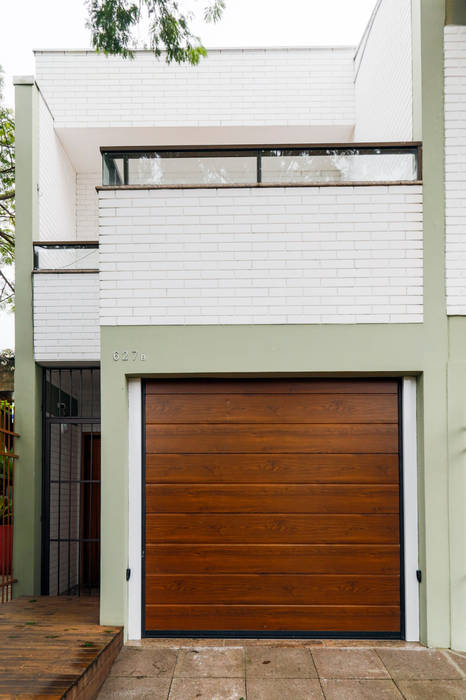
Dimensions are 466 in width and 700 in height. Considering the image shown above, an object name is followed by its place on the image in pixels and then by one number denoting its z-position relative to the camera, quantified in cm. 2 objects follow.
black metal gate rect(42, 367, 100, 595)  773
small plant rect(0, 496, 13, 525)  803
